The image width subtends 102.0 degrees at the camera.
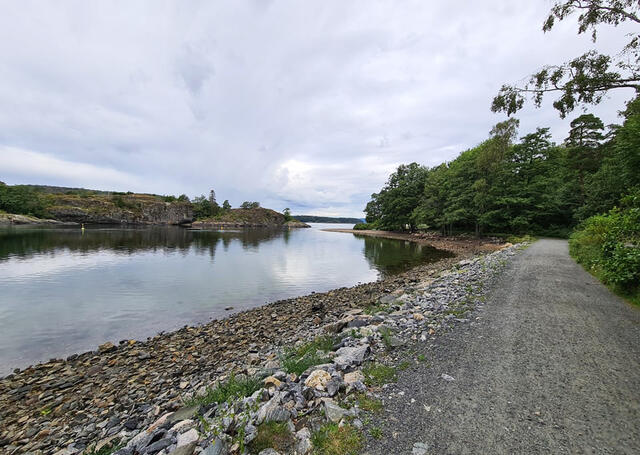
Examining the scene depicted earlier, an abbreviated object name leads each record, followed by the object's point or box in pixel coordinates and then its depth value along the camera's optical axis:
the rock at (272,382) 4.08
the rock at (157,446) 3.07
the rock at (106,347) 8.45
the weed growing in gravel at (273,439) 2.77
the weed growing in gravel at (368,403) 3.34
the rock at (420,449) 2.62
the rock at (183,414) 3.86
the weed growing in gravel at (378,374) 3.96
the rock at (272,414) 3.15
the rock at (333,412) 3.13
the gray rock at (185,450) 2.79
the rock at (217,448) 2.69
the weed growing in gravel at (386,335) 5.13
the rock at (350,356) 4.43
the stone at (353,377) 3.90
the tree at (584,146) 38.06
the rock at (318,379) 3.81
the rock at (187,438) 2.97
